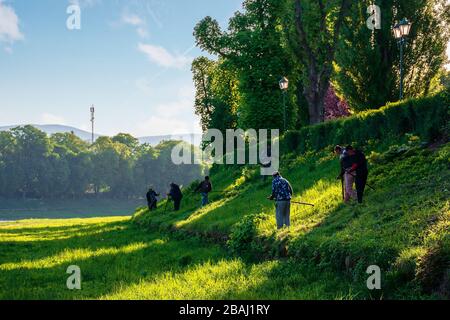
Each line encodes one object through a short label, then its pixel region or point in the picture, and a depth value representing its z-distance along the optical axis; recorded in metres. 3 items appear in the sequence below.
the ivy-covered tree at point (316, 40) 31.61
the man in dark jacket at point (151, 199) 35.84
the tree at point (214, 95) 59.66
